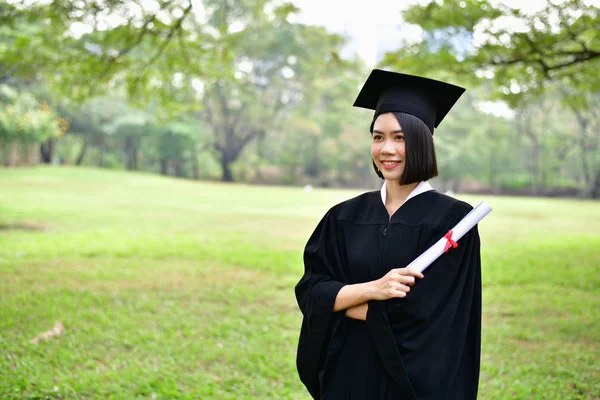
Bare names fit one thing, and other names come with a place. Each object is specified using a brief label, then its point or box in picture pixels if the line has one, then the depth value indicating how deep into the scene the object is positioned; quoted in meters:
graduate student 1.94
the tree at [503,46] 7.15
